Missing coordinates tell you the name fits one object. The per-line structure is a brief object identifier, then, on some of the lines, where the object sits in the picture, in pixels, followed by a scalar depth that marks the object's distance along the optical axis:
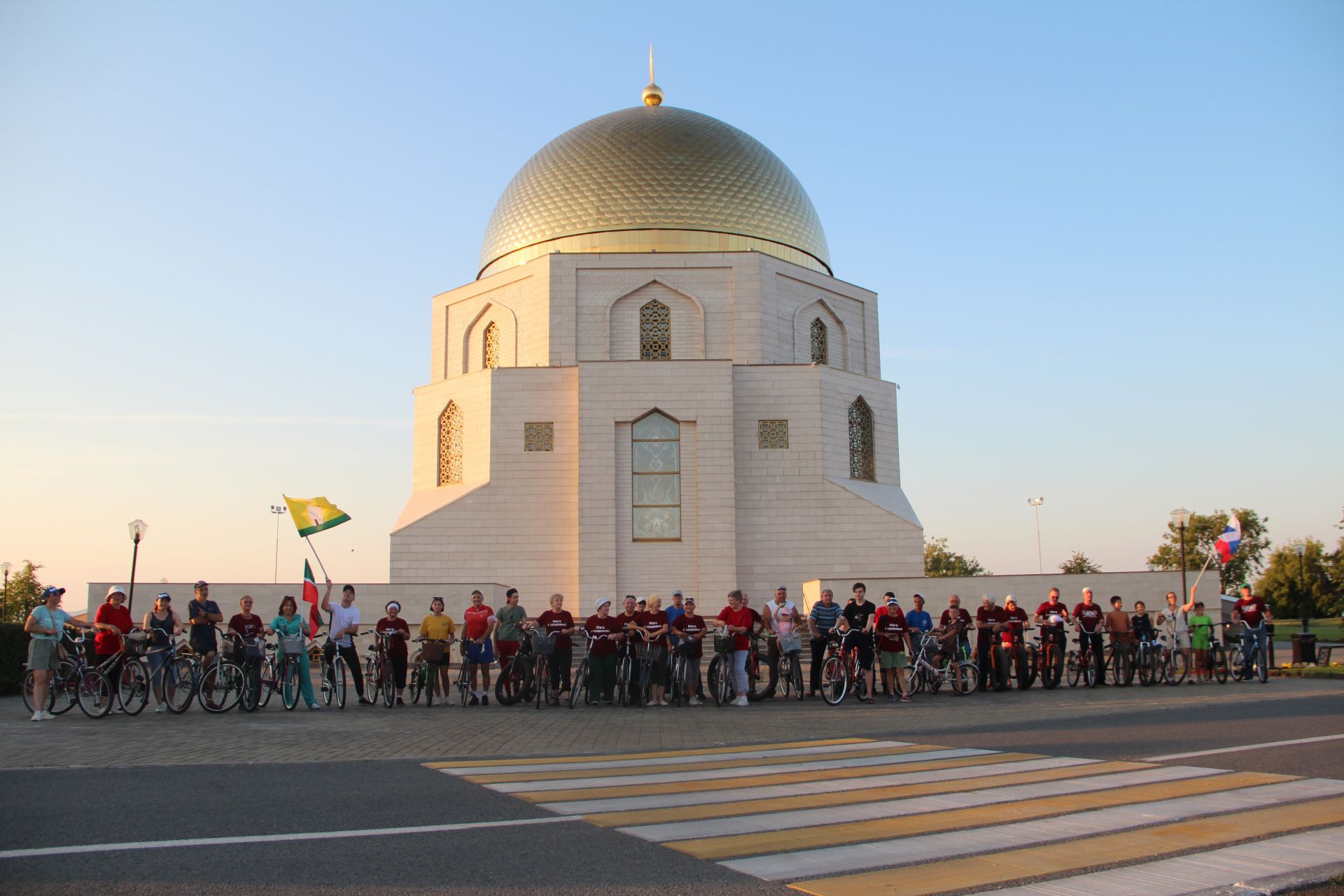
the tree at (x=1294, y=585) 57.91
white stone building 25.97
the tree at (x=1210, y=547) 69.62
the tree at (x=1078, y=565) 72.06
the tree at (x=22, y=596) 57.59
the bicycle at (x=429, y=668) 13.80
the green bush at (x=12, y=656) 15.12
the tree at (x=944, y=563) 76.62
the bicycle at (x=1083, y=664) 15.42
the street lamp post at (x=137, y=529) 26.36
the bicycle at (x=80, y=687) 11.98
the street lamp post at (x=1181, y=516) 26.66
